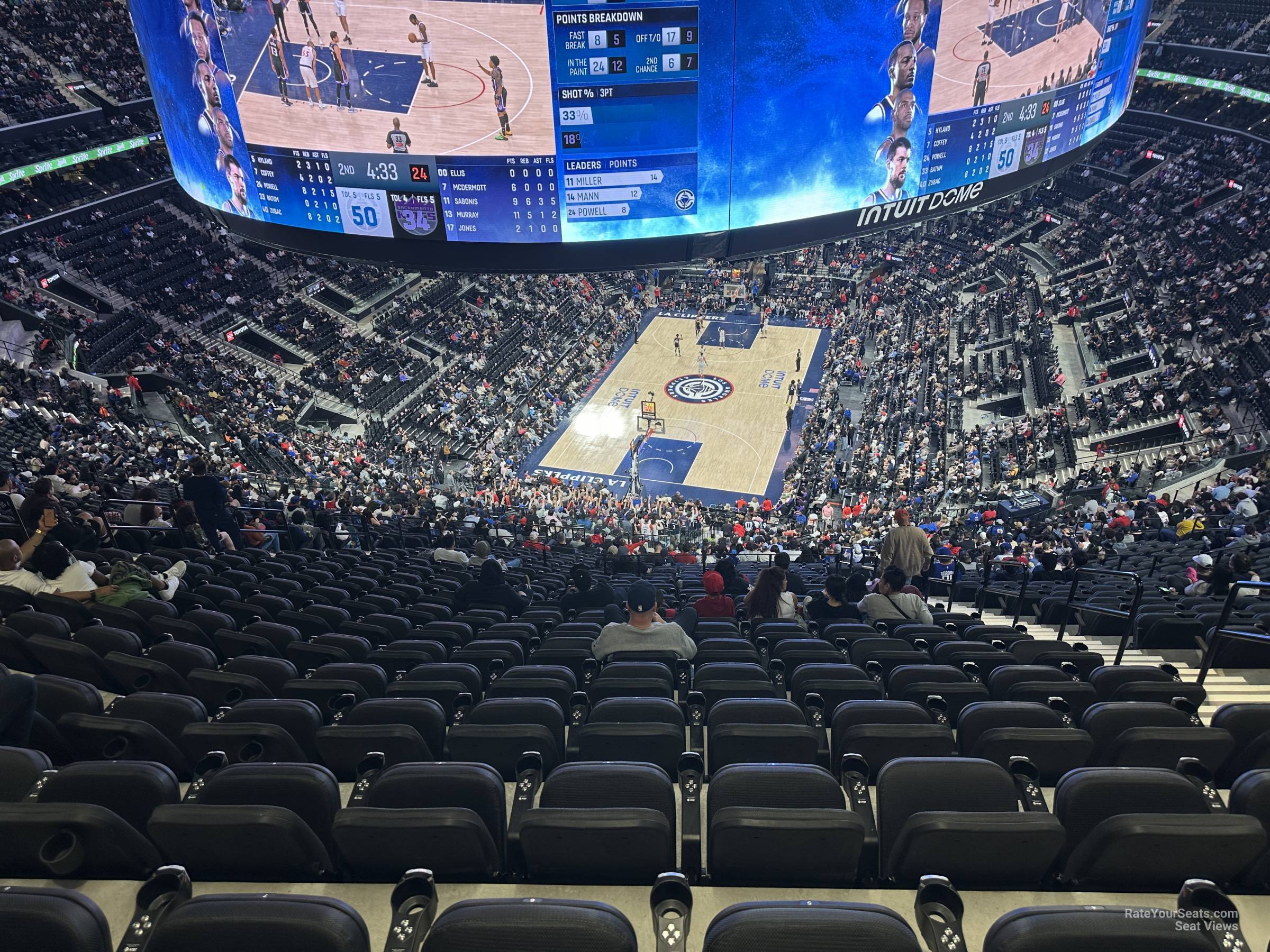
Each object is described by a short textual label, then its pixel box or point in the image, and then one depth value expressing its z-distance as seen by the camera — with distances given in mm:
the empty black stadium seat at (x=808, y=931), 2135
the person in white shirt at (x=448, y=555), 13422
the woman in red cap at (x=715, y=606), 9516
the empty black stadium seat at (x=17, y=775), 3330
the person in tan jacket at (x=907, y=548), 10391
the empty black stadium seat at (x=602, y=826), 2906
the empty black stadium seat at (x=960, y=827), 2893
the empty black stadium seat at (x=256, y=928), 2160
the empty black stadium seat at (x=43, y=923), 2172
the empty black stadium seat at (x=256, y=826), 2867
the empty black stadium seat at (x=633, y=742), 4141
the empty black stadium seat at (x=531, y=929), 2158
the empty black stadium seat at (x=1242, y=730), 3770
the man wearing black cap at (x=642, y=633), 6457
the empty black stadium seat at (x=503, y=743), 4121
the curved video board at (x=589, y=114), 12148
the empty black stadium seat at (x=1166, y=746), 3791
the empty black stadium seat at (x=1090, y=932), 2094
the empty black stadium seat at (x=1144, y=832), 2791
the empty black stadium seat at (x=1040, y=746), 3891
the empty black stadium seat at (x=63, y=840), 2770
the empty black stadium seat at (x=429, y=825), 2930
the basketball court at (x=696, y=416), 29422
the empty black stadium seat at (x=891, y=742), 3984
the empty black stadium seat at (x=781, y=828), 2893
